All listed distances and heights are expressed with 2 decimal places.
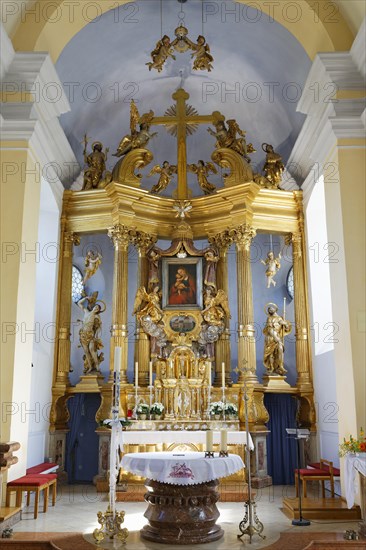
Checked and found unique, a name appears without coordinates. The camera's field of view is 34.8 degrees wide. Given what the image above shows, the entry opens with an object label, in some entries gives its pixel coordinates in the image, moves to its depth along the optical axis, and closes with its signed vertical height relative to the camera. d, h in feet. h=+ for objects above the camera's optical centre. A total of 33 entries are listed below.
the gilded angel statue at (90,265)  38.55 +8.92
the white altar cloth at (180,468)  20.30 -2.28
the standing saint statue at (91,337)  37.09 +4.11
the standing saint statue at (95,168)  39.17 +15.47
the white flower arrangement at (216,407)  33.14 -0.29
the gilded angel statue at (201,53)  35.57 +20.92
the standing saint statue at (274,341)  36.68 +3.73
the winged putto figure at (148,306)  36.65 +5.94
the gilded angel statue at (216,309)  36.65 +5.74
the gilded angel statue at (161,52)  35.53 +20.89
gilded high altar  35.01 +9.89
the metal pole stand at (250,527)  20.57 -4.45
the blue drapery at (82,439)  42.22 -2.55
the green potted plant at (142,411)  33.24 -0.47
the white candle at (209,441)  21.88 -1.43
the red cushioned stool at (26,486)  24.44 -3.38
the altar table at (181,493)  20.42 -3.27
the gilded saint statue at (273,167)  39.19 +15.43
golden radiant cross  38.65 +18.25
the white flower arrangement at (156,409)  33.22 -0.36
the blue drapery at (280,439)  40.33 -2.61
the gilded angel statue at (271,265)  38.47 +8.84
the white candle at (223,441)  21.75 -1.43
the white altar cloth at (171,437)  29.43 -1.72
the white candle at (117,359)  19.97 +1.49
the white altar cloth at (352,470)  20.81 -2.44
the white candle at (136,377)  32.98 +1.42
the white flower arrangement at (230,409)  33.27 -0.41
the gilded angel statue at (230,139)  38.34 +16.92
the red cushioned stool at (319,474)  27.07 -3.34
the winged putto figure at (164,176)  38.78 +14.78
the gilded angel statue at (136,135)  38.37 +17.28
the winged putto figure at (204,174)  38.91 +14.90
